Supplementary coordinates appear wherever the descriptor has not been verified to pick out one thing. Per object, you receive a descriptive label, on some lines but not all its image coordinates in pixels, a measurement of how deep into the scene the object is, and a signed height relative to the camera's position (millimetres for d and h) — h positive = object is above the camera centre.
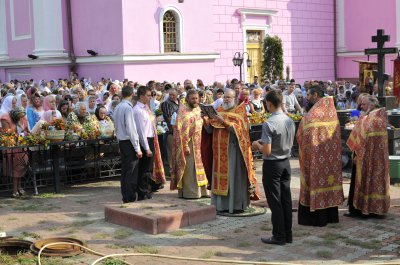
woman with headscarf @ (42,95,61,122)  11425 -221
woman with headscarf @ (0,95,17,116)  12825 -66
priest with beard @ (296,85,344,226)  7863 -901
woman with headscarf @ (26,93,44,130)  11742 -227
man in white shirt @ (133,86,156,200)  9273 -613
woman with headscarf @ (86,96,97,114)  13609 -152
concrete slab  7723 -1520
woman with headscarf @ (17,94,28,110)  12703 -33
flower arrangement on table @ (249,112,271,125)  13062 -549
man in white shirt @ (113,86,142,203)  8961 -696
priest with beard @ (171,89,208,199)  9617 -850
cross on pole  13938 +818
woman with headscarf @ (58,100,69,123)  11945 -209
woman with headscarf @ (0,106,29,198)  10148 -956
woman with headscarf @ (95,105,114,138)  10984 -473
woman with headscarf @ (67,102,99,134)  10766 -420
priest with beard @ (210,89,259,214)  8523 -902
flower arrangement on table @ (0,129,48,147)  9844 -634
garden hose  6270 -1698
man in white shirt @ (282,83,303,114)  16250 -301
